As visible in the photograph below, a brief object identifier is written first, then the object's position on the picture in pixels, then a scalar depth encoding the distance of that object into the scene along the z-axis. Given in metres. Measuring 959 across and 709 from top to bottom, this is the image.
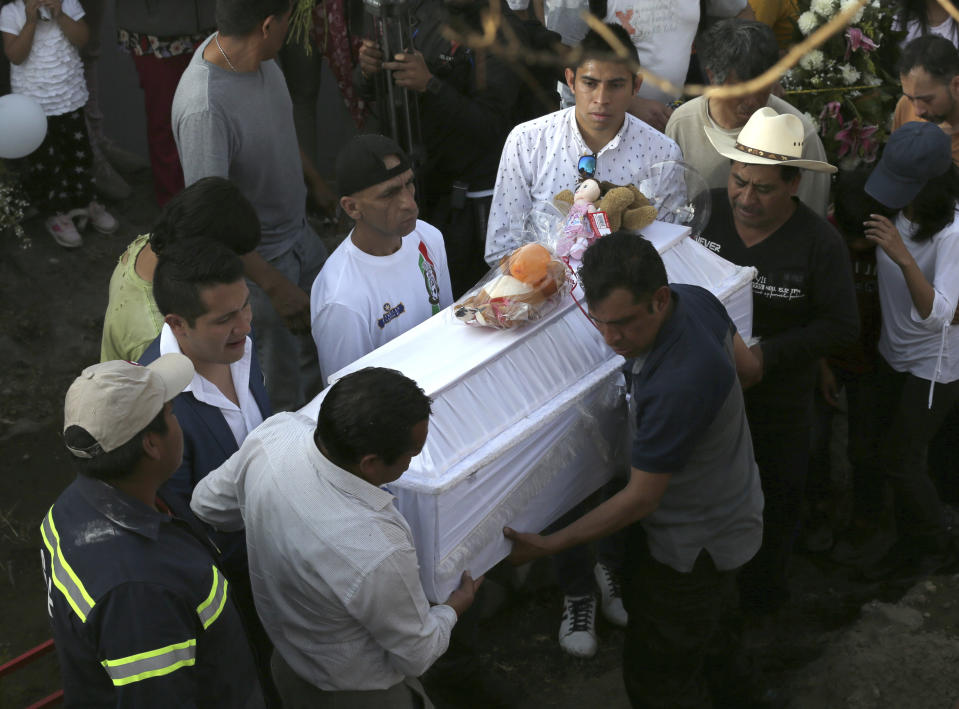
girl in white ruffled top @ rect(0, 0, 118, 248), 5.27
